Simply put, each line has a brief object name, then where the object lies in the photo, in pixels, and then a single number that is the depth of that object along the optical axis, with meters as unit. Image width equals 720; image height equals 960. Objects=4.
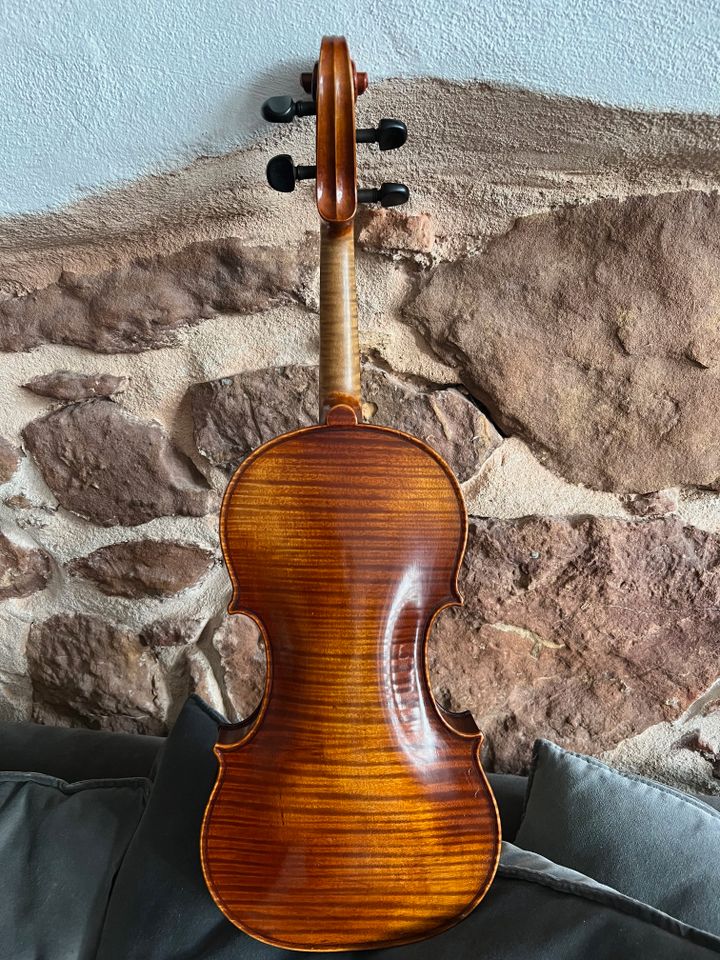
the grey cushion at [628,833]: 0.71
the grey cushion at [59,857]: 0.77
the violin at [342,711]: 0.71
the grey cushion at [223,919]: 0.62
